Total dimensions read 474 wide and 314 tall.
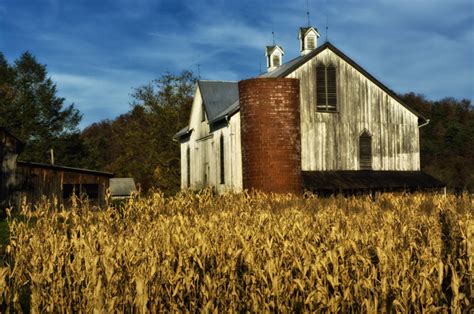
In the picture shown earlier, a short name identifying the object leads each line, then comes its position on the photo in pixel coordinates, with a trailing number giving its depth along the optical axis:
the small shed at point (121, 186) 61.59
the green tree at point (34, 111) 61.78
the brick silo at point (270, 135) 22.36
